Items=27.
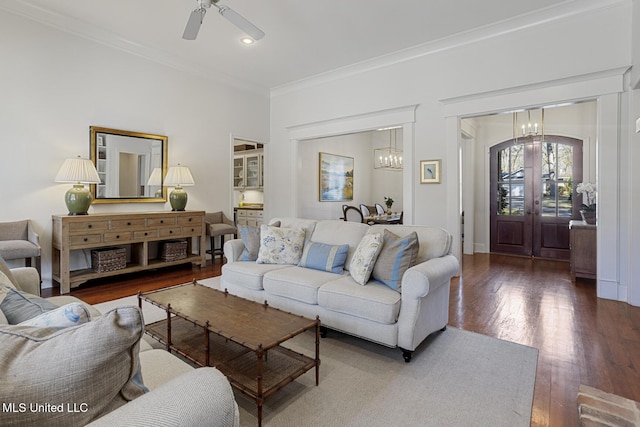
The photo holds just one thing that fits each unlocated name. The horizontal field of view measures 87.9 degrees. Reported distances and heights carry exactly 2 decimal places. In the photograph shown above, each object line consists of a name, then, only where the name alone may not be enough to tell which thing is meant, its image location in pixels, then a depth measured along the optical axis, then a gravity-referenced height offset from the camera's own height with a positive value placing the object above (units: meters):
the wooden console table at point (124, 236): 3.81 -0.34
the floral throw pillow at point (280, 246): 3.27 -0.36
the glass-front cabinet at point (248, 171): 8.27 +1.01
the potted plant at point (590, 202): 4.51 +0.11
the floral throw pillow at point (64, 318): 0.87 -0.29
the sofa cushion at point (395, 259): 2.48 -0.38
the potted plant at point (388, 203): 8.44 +0.18
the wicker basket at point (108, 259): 4.13 -0.63
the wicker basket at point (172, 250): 4.82 -0.60
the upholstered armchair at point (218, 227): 5.33 -0.29
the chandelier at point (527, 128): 5.98 +1.51
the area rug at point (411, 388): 1.73 -1.06
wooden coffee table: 1.75 -0.80
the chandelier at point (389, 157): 8.61 +1.40
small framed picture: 4.65 +0.55
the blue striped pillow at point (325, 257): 2.99 -0.44
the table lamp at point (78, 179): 3.86 +0.36
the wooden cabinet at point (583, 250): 4.33 -0.53
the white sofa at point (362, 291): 2.26 -0.63
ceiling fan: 3.10 +1.80
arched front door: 5.97 +0.30
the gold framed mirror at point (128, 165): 4.41 +0.64
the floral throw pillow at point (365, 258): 2.59 -0.39
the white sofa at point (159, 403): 0.66 -0.42
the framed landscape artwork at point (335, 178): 7.61 +0.77
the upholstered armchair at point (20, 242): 3.36 -0.35
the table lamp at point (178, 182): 4.88 +0.41
